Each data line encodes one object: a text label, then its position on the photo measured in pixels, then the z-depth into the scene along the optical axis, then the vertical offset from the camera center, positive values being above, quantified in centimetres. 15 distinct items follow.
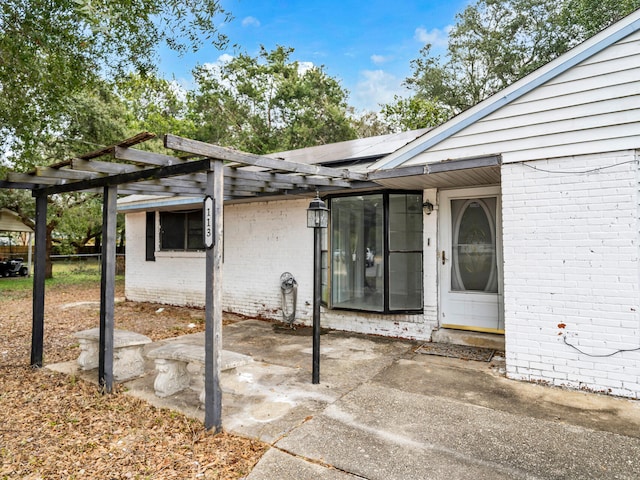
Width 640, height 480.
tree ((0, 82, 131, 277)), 1241 +366
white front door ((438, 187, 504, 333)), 559 -15
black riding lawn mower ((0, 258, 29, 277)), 1672 -78
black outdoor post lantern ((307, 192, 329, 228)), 429 +37
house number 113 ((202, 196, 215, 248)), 330 +23
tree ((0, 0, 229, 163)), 436 +254
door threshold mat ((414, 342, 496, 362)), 515 -141
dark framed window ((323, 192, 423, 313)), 608 -6
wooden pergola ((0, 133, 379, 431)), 326 +75
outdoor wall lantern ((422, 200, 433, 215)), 596 +65
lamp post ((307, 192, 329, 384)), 424 -23
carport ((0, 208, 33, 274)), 1672 +117
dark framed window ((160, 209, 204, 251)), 941 +47
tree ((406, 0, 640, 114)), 1806 +1000
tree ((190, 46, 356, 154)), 2230 +876
